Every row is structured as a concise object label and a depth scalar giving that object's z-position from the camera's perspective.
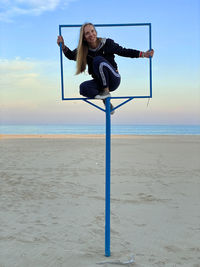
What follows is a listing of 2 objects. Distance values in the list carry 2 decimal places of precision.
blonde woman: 3.46
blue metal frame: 3.66
